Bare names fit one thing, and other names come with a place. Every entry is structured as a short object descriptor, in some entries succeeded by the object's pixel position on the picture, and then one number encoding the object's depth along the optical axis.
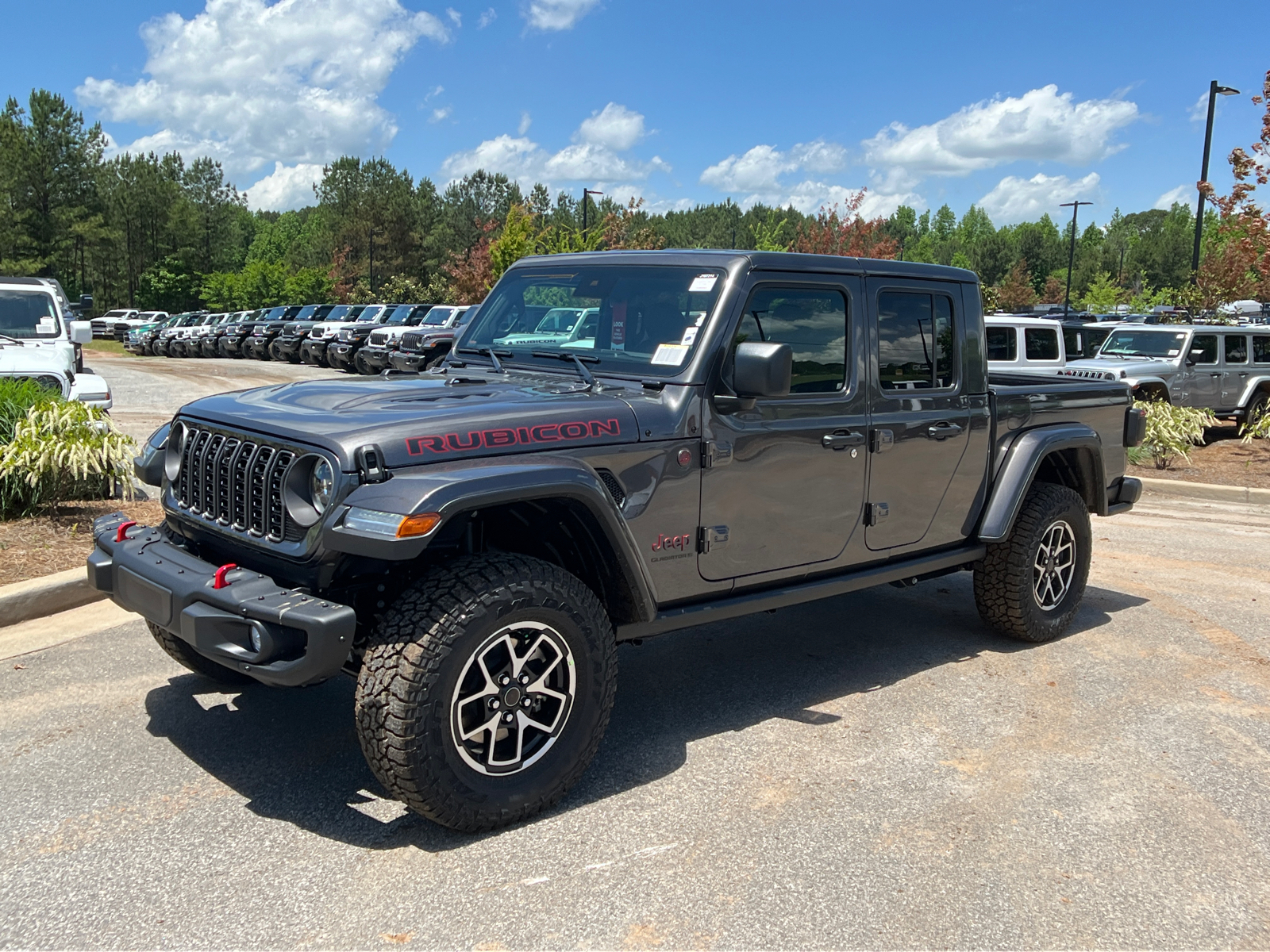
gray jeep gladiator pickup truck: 3.30
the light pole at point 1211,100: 22.12
